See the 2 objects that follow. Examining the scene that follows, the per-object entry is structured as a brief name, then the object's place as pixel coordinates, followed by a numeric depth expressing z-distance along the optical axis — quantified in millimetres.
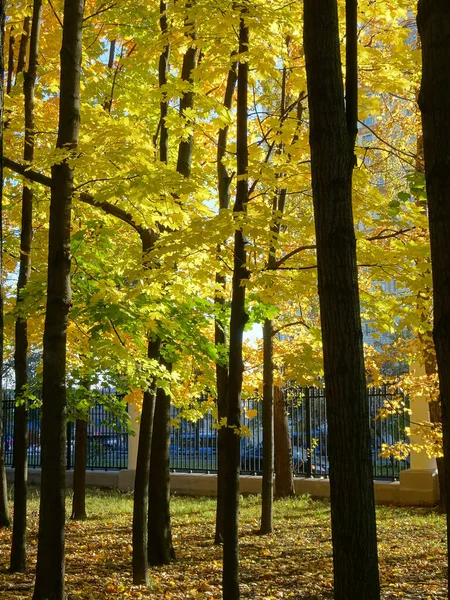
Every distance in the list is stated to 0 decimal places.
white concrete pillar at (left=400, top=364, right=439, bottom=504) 15117
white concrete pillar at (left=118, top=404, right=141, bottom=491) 19891
